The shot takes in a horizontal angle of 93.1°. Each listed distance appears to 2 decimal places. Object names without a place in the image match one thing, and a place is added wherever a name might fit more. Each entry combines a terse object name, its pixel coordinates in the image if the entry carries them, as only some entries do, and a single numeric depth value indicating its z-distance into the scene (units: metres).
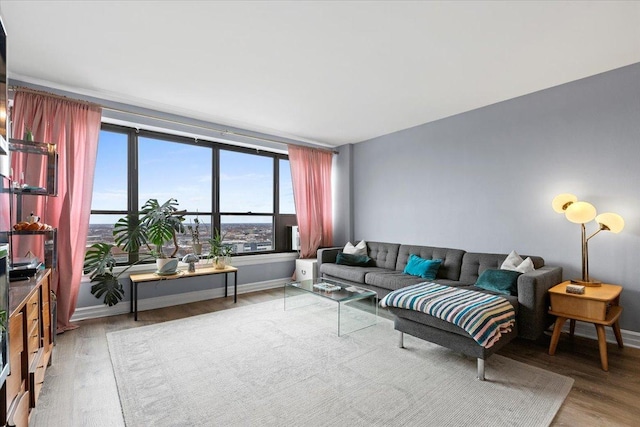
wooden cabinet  1.39
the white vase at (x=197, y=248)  4.20
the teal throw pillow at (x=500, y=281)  2.88
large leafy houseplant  3.38
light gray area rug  1.79
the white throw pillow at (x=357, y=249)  4.77
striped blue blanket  2.16
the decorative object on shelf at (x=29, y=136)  2.50
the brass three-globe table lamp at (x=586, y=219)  2.66
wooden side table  2.32
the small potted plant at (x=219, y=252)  4.18
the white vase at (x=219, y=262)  4.17
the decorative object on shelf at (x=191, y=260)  3.96
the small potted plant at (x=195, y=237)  4.20
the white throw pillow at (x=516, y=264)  2.97
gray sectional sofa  2.37
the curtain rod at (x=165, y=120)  2.93
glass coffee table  3.19
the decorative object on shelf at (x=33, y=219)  2.51
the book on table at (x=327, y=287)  3.44
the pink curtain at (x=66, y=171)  2.95
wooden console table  3.46
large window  3.78
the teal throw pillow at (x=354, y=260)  4.49
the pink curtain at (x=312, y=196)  5.16
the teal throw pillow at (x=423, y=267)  3.68
